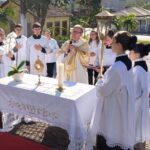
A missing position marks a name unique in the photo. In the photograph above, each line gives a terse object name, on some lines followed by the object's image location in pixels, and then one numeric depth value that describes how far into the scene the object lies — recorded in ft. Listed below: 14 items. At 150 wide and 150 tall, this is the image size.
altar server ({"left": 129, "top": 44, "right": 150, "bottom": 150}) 17.60
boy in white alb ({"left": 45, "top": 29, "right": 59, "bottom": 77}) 28.12
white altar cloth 16.11
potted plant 18.78
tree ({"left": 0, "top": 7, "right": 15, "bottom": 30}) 75.66
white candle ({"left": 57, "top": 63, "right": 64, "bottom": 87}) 17.12
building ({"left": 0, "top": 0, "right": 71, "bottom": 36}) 98.53
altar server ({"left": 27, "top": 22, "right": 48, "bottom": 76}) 26.25
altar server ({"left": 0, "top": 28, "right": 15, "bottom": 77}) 24.48
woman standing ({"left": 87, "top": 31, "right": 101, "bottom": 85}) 27.03
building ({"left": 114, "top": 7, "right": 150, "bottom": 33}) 188.44
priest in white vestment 22.19
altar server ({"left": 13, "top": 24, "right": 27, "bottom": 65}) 27.17
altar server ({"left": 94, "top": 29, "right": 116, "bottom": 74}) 25.88
